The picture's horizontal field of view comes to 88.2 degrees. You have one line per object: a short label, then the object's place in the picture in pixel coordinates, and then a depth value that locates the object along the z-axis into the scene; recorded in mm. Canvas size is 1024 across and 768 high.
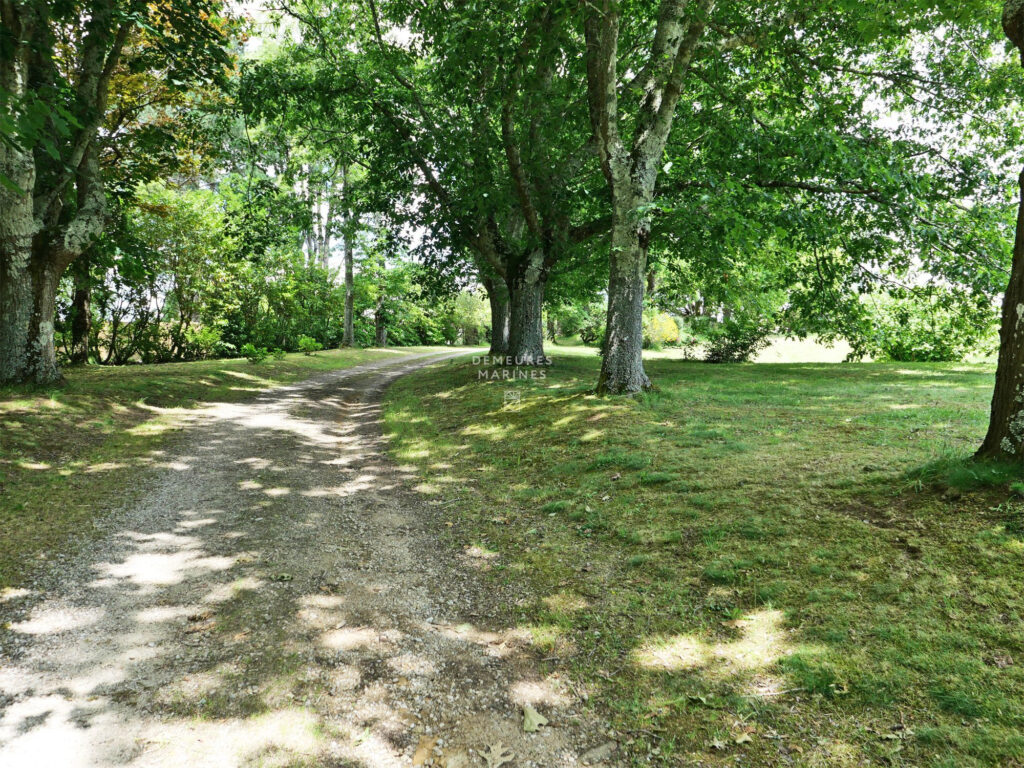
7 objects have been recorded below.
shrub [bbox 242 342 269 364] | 17672
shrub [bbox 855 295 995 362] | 18484
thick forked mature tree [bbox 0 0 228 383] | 9148
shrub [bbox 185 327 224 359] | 19156
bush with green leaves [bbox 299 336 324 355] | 23875
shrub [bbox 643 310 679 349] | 31391
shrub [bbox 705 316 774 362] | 20438
